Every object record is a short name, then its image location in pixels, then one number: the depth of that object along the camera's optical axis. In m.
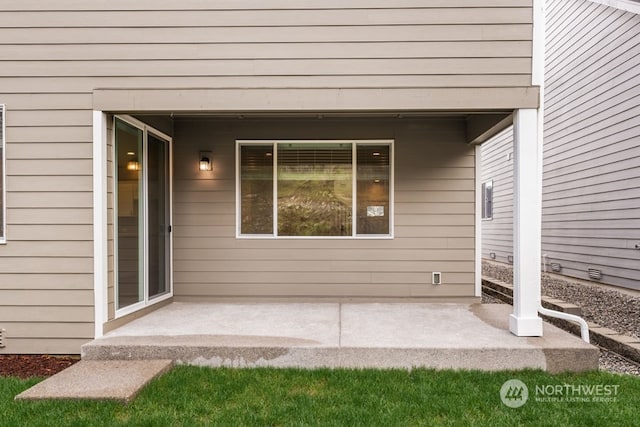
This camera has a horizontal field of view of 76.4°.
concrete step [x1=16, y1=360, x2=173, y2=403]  2.82
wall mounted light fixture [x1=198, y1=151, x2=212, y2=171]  5.28
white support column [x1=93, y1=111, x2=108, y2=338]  3.81
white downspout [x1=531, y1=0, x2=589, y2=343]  3.71
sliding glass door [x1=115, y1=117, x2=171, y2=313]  4.13
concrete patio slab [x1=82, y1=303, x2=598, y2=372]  3.35
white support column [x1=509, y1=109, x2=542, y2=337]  3.63
